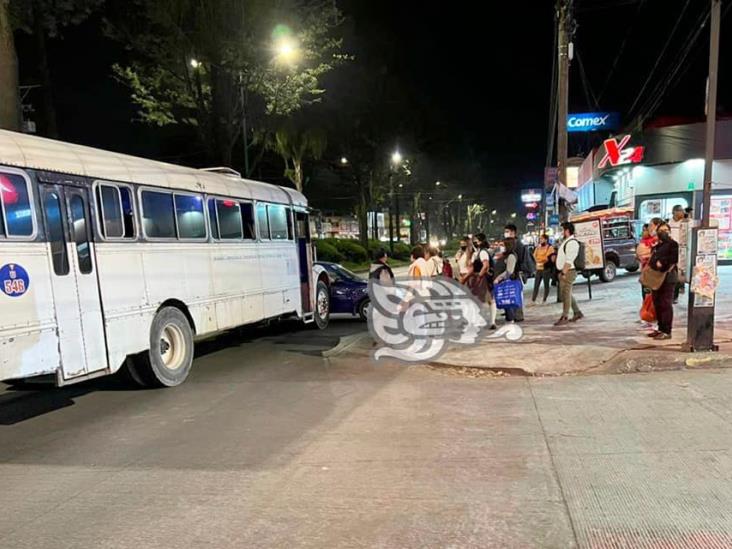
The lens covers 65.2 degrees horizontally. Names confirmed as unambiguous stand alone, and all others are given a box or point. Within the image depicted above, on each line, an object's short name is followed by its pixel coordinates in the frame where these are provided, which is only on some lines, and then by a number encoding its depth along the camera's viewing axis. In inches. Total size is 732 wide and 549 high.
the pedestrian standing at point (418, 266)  409.7
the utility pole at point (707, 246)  299.7
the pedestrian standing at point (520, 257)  433.7
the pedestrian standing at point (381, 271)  401.7
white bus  233.8
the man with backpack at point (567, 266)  411.5
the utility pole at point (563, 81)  622.5
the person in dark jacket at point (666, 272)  339.6
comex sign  1139.9
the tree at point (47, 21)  651.5
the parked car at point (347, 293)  562.9
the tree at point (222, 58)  632.4
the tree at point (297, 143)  1211.2
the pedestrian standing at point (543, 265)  572.4
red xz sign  853.2
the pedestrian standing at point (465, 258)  462.6
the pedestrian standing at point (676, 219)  430.6
